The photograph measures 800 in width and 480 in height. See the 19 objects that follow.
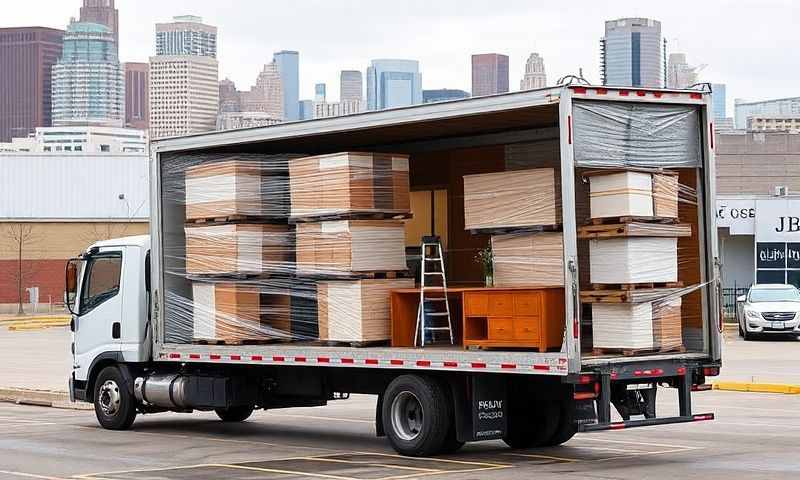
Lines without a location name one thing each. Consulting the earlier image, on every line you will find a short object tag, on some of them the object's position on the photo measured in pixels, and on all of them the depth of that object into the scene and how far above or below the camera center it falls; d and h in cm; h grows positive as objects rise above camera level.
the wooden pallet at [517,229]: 1410 +24
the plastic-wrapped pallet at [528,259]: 1394 -5
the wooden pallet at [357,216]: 1562 +44
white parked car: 3634 -152
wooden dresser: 1355 -60
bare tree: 7050 +115
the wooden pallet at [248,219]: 1695 +45
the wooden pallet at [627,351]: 1362 -93
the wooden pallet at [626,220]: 1361 +30
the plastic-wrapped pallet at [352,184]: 1564 +78
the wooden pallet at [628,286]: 1359 -31
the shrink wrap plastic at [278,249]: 1562 +10
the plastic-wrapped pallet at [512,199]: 1411 +54
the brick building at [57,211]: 7106 +245
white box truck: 1349 -84
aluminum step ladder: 1523 -43
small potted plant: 1480 -11
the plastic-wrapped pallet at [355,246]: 1558 +11
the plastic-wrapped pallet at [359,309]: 1540 -56
